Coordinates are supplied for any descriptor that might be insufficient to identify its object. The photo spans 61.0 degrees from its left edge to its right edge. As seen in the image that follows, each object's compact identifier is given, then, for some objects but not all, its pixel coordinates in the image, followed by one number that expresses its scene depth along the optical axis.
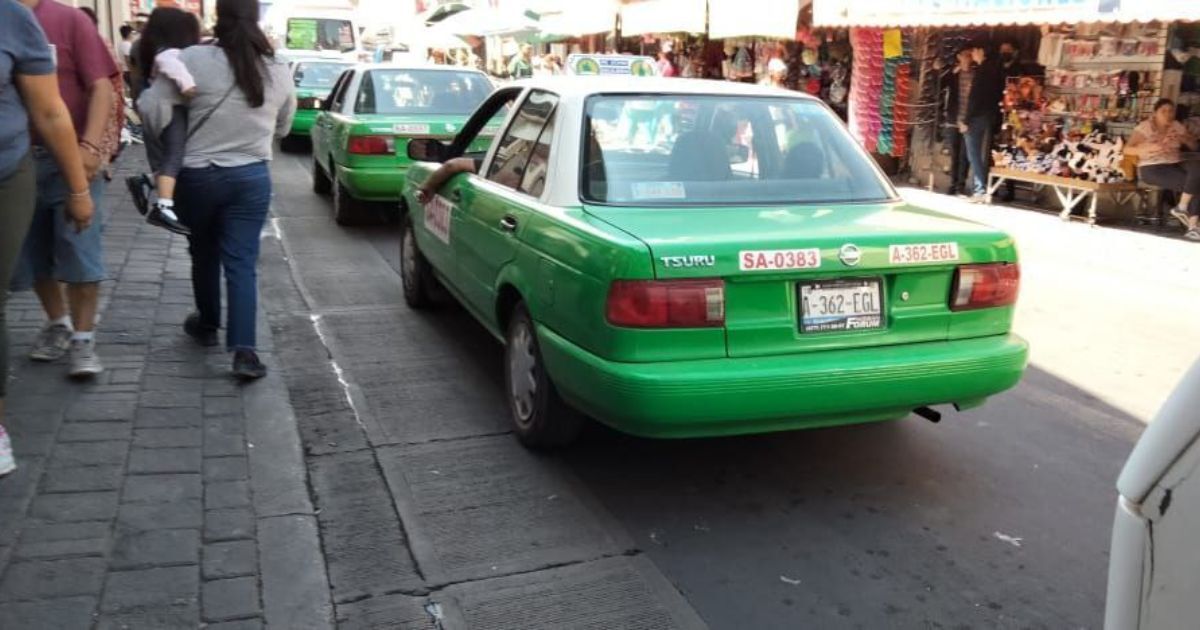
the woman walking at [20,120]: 3.53
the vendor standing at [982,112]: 12.39
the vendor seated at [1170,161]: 10.11
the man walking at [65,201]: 4.47
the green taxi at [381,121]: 9.22
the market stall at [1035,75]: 10.61
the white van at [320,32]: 27.00
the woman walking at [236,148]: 4.70
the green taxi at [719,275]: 3.52
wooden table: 11.03
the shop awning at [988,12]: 9.39
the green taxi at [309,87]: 15.63
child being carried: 4.64
